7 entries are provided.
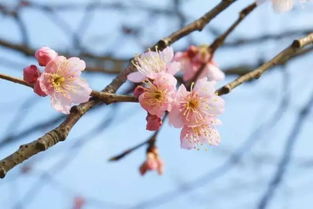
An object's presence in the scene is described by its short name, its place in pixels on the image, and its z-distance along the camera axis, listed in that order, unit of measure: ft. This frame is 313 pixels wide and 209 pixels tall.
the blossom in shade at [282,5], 2.56
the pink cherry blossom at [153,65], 2.34
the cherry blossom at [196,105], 2.37
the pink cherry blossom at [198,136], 2.40
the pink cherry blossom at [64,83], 2.29
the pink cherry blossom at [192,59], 2.94
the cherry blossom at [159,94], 2.32
